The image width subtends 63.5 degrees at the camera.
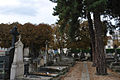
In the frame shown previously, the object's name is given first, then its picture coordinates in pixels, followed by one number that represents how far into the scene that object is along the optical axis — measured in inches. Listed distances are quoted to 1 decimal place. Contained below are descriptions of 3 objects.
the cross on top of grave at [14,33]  288.2
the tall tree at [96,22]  322.8
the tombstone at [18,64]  230.8
